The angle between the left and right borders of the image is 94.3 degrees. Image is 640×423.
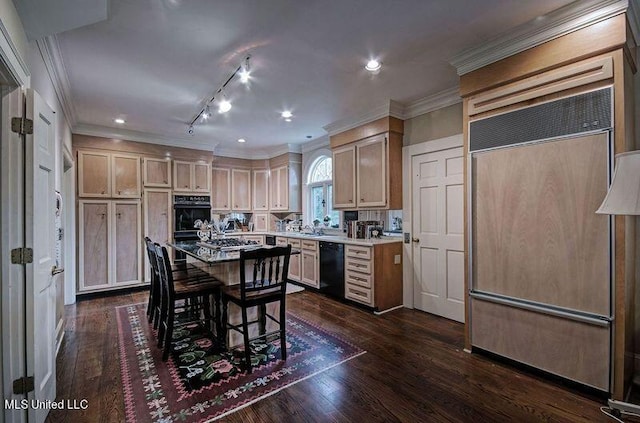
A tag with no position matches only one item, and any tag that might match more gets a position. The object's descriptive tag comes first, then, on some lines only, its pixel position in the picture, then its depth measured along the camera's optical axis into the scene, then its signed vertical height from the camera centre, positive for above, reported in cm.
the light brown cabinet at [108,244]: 461 -52
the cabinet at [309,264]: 480 -88
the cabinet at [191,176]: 547 +67
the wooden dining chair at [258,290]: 245 -70
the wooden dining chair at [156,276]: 321 -71
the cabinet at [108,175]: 465 +61
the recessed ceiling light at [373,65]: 279 +140
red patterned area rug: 201 -132
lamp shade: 168 +12
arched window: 554 +34
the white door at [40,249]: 171 -23
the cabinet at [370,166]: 398 +64
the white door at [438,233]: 350 -28
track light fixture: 286 +139
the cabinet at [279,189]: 623 +49
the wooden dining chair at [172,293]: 265 -76
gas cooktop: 326 -39
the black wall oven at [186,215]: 536 -6
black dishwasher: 432 -87
